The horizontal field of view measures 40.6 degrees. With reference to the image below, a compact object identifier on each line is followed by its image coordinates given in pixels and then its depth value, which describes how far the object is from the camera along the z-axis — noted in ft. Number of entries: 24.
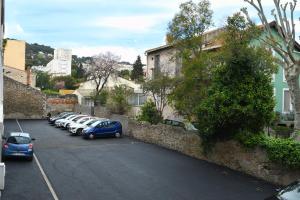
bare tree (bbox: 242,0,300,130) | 72.49
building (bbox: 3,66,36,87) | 204.88
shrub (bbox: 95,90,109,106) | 175.27
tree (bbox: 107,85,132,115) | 143.64
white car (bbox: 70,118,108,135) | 116.88
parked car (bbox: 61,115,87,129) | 133.02
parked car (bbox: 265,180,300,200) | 31.00
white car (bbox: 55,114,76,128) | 140.05
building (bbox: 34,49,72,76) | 617.45
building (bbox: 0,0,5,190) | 49.75
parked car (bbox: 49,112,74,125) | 150.66
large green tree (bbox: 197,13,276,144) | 67.51
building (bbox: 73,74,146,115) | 163.51
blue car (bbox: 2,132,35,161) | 70.80
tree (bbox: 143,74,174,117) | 106.93
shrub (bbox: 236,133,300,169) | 57.52
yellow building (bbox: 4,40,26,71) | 214.69
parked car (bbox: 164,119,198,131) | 88.20
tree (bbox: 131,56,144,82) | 336.08
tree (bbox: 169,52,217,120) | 83.10
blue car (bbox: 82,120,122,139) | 108.99
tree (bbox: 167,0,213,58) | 90.63
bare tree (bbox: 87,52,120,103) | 202.49
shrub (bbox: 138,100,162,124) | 115.03
